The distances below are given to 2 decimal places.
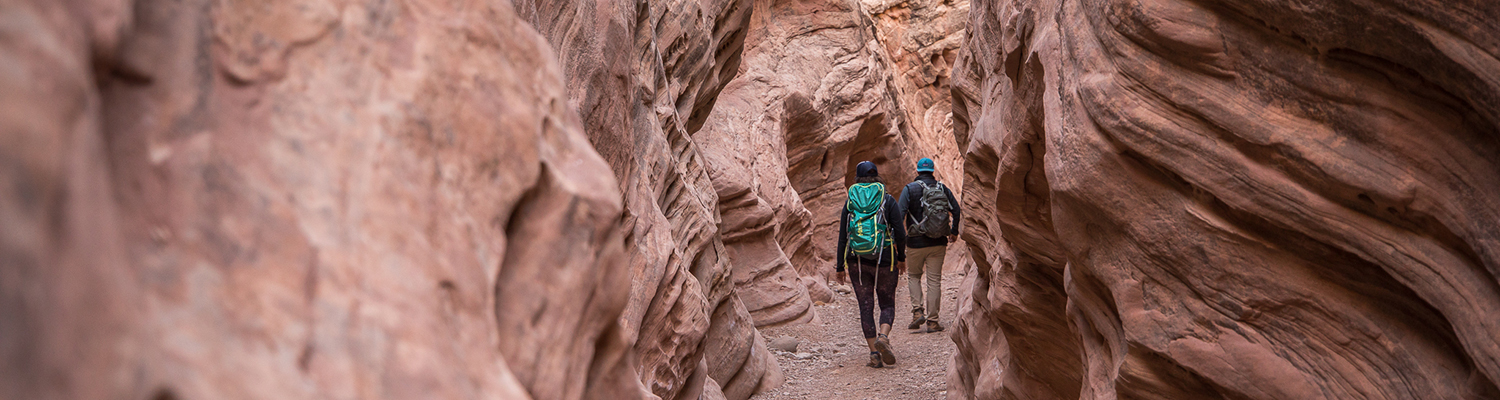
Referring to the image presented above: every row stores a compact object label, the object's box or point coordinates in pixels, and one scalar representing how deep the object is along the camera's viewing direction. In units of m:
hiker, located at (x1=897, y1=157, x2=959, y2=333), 8.90
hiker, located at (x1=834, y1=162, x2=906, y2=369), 8.52
